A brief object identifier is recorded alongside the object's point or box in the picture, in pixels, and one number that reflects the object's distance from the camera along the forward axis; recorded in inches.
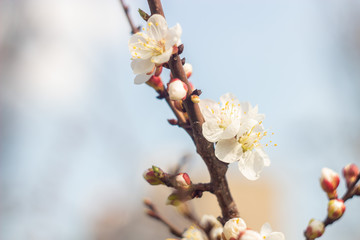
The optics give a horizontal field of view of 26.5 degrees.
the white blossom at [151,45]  12.3
